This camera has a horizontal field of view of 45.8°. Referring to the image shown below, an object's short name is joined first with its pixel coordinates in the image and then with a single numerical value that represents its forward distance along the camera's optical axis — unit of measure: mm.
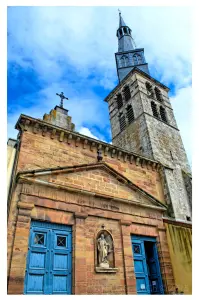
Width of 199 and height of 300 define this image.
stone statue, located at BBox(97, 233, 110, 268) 7484
